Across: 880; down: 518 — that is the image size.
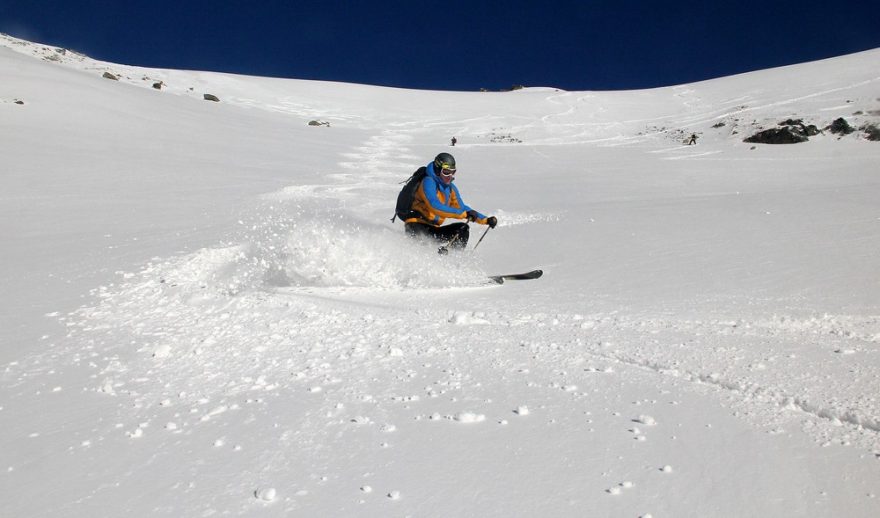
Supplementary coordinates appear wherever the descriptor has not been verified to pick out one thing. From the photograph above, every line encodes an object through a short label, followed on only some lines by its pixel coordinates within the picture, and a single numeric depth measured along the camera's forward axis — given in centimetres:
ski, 611
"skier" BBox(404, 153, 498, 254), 719
